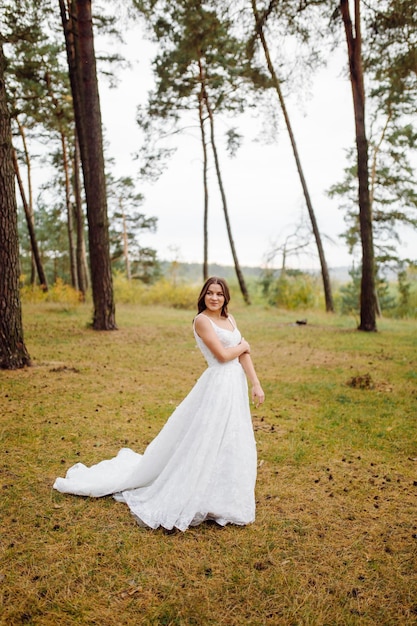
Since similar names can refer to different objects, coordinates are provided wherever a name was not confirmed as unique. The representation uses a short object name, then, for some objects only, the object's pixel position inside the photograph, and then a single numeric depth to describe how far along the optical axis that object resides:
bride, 3.54
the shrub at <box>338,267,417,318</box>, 25.98
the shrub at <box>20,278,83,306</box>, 18.11
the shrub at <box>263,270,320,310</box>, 20.62
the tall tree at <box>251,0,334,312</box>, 16.23
